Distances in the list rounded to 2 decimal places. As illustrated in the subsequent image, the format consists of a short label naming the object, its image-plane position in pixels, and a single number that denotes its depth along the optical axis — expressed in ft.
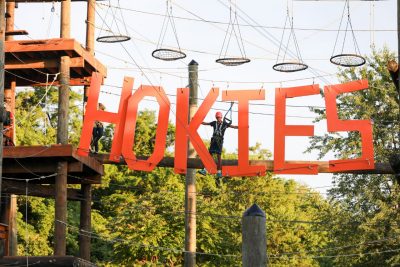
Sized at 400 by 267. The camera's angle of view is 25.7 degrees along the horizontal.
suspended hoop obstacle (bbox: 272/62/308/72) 75.15
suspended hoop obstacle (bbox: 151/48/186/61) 73.46
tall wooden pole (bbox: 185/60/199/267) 75.77
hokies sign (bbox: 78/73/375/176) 75.51
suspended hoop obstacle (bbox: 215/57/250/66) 74.67
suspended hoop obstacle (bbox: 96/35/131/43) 72.33
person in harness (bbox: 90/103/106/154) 81.76
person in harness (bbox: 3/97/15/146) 83.27
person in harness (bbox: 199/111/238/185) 78.23
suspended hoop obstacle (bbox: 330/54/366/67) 72.81
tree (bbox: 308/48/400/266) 109.60
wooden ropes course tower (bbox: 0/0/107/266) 74.69
